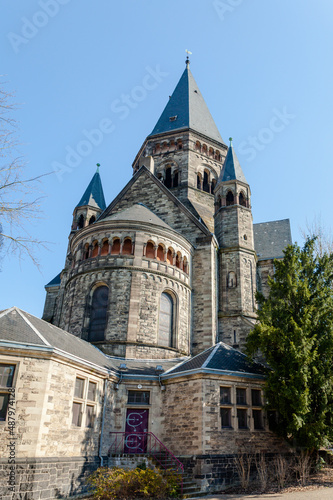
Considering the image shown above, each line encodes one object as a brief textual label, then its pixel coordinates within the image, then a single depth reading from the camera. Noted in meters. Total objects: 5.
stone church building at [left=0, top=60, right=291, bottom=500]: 12.77
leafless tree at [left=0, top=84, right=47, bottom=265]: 9.44
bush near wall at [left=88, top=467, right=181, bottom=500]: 12.27
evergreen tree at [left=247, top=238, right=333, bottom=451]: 14.92
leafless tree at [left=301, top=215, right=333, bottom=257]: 26.16
